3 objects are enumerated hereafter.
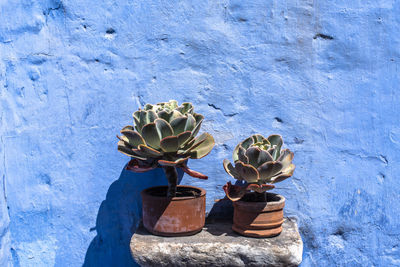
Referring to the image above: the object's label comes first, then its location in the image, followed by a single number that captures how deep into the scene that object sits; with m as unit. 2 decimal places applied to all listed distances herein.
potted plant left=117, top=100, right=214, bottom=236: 0.99
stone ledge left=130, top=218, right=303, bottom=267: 1.01
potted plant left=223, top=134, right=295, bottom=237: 1.00
